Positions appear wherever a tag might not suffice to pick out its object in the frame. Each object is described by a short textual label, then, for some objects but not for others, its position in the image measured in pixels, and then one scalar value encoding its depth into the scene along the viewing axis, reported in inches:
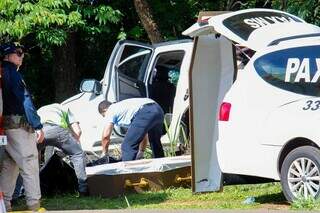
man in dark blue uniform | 718.5
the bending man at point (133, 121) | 911.0
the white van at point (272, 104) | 696.4
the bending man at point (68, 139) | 845.8
